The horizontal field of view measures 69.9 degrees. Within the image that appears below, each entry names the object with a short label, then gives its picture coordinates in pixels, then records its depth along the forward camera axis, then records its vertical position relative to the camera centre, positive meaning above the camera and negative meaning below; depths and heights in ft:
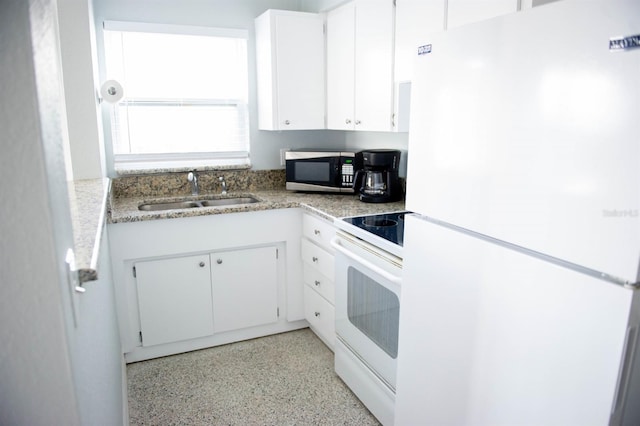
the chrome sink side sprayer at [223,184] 10.65 -1.24
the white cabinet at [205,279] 8.39 -2.88
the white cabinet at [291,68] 9.66 +1.31
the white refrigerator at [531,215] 3.04 -0.68
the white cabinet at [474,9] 5.48 +1.51
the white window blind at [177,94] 9.68 +0.78
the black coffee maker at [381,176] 8.82 -0.90
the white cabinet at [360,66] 8.13 +1.22
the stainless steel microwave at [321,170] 9.89 -0.87
